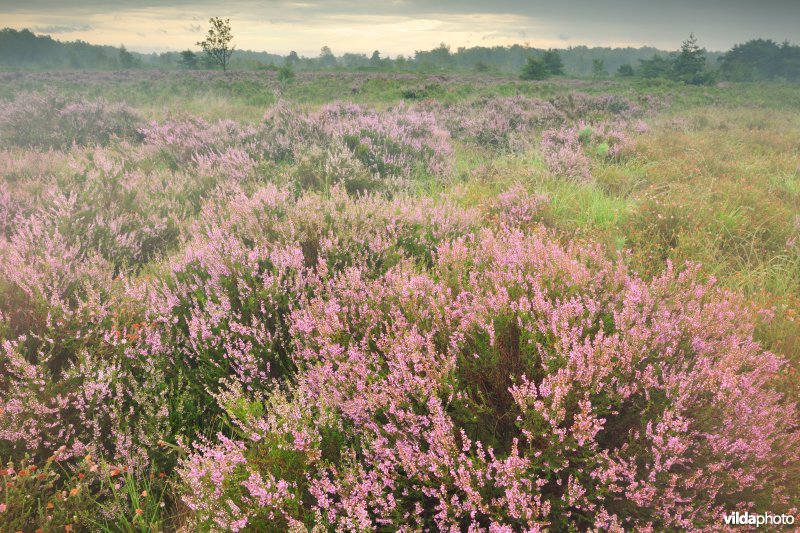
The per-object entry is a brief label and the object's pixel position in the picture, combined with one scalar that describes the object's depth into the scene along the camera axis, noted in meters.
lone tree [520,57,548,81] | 33.38
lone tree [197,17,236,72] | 41.50
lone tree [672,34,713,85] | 31.98
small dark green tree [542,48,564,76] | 37.50
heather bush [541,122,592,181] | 6.38
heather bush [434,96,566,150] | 9.49
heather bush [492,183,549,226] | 4.45
